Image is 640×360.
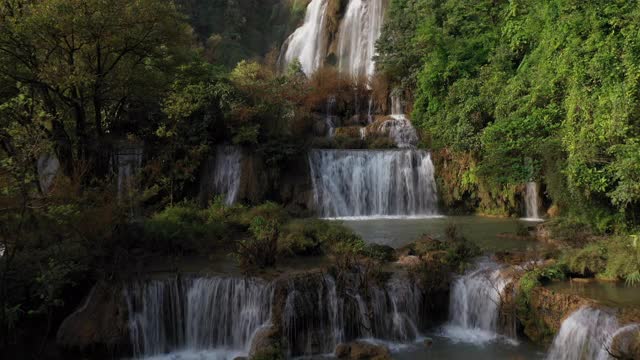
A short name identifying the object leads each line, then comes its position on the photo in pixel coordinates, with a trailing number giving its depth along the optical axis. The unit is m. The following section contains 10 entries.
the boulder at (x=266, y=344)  8.77
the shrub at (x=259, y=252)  11.13
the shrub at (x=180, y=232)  12.78
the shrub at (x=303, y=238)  12.51
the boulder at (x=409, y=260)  11.27
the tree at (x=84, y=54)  12.38
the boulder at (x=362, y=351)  8.80
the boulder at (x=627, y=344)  7.49
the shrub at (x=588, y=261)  10.41
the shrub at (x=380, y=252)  11.82
